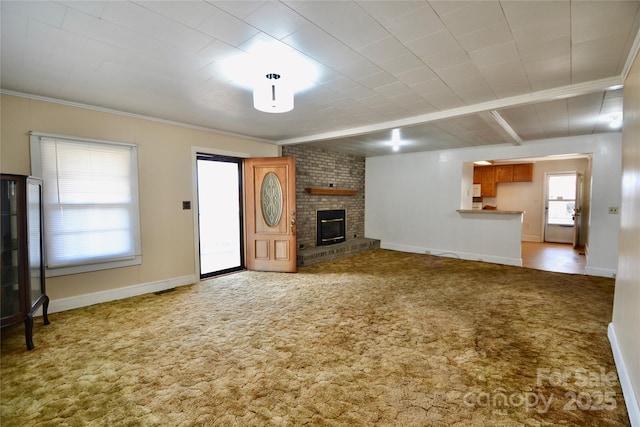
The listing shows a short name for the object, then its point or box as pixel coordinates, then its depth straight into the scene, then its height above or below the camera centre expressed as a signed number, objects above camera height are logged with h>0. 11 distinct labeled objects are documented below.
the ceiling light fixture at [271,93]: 2.47 +0.93
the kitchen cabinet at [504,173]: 8.36 +0.74
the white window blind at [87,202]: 3.10 -0.05
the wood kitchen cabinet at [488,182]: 8.66 +0.49
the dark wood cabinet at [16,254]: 2.37 -0.48
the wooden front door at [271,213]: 4.89 -0.27
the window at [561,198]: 7.88 -0.01
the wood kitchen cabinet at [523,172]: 8.13 +0.74
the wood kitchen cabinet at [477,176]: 8.91 +0.69
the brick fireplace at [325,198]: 5.89 +0.00
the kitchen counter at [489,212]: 5.47 -0.28
